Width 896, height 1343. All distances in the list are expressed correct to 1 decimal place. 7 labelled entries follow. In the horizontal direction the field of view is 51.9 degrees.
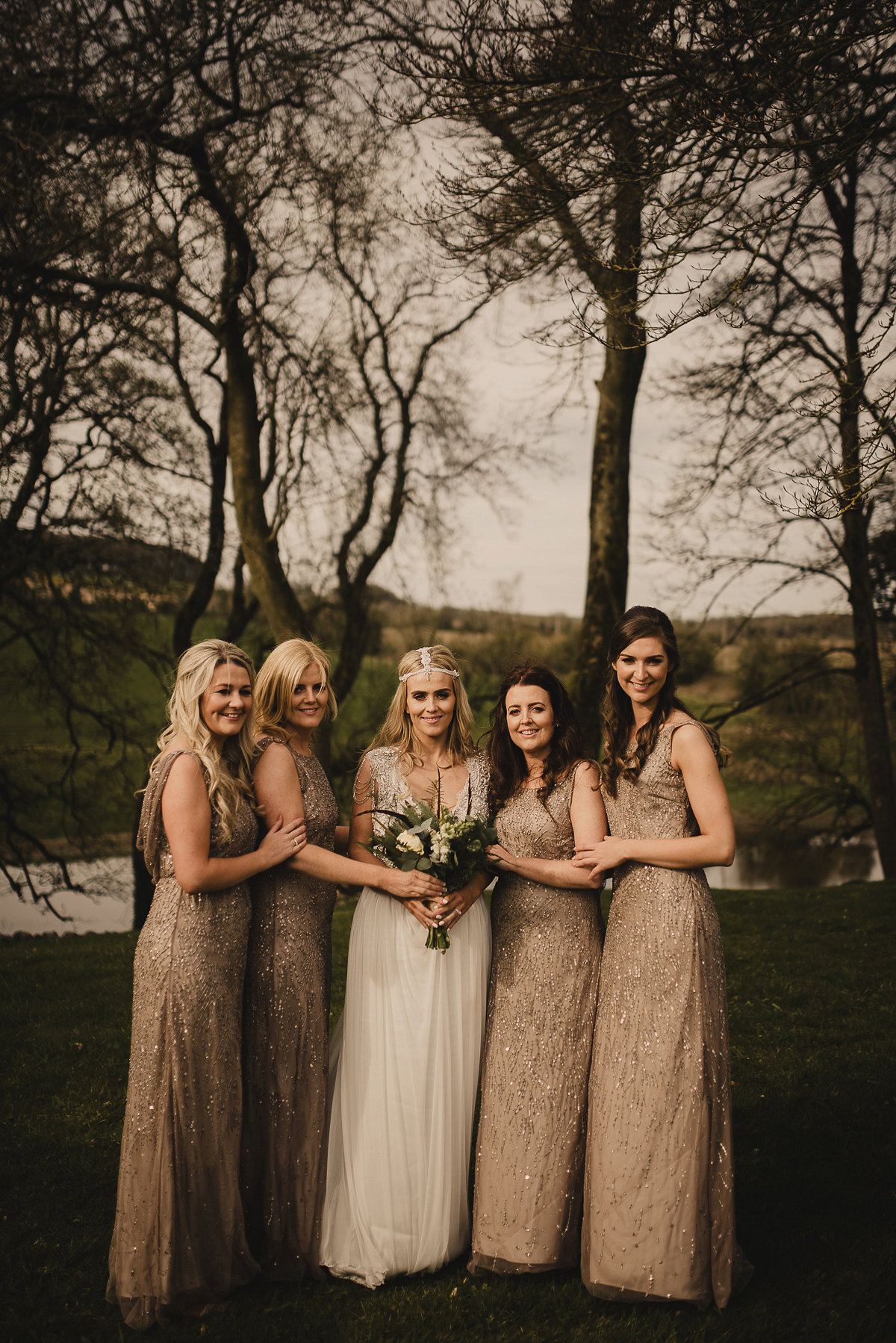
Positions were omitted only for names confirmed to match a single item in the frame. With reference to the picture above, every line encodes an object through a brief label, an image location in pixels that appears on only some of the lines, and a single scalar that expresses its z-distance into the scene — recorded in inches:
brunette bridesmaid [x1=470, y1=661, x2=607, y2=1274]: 148.7
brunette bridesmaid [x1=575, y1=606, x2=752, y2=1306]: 138.3
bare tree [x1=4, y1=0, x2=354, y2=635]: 329.7
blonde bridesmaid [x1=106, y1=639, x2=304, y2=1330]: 137.8
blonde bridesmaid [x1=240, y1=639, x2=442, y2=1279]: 149.9
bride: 150.7
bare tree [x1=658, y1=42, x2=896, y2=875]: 393.1
